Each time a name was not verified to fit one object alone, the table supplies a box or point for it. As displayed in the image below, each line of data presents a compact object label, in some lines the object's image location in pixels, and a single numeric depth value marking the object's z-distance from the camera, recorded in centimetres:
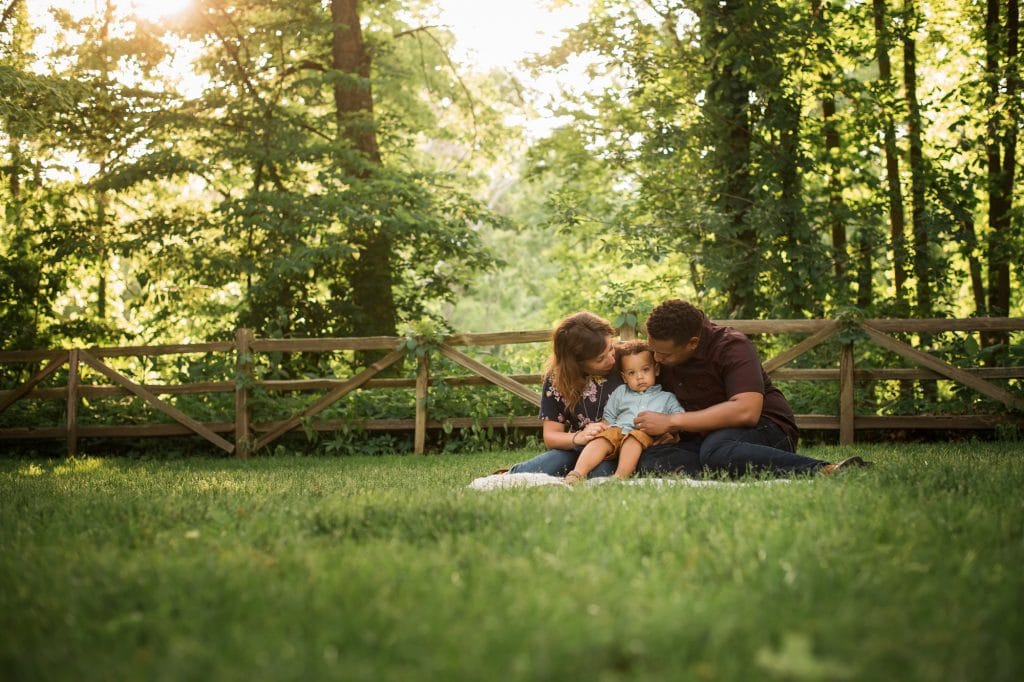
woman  681
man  648
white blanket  582
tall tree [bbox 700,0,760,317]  1300
